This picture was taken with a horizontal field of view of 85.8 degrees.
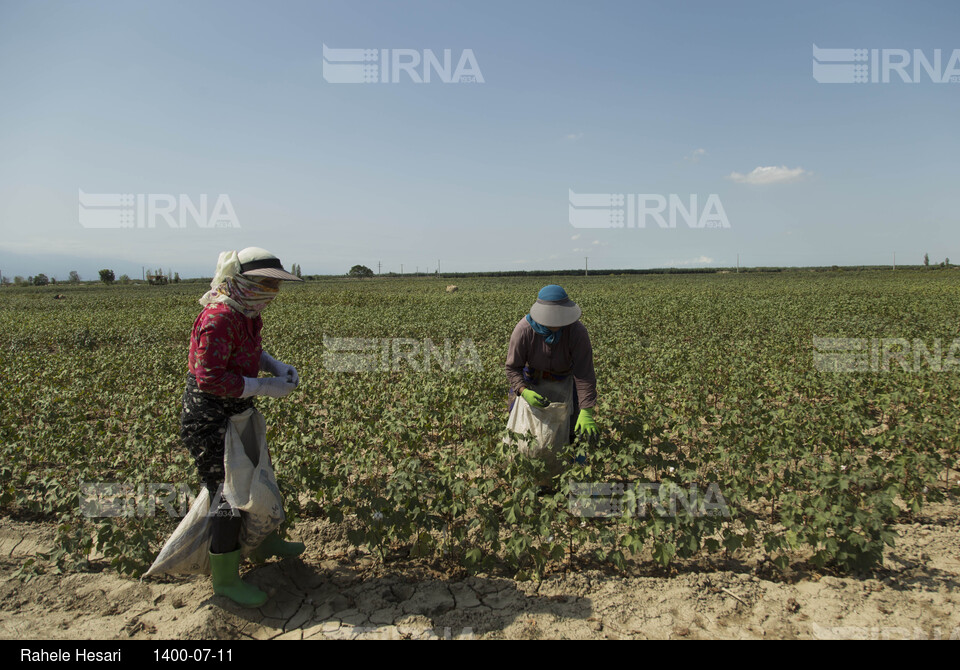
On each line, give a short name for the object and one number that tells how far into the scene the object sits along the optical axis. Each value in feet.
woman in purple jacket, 12.23
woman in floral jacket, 8.24
